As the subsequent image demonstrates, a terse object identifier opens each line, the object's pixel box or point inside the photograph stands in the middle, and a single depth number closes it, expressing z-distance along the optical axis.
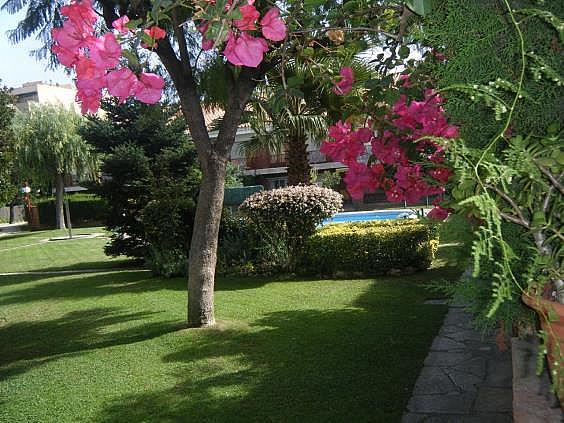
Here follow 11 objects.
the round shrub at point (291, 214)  9.66
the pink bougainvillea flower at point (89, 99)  1.49
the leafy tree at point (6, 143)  22.75
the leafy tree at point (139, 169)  11.16
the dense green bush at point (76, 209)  33.75
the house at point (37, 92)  65.06
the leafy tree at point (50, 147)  28.67
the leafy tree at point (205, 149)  5.91
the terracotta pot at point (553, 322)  1.20
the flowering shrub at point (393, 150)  2.36
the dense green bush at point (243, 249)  9.99
